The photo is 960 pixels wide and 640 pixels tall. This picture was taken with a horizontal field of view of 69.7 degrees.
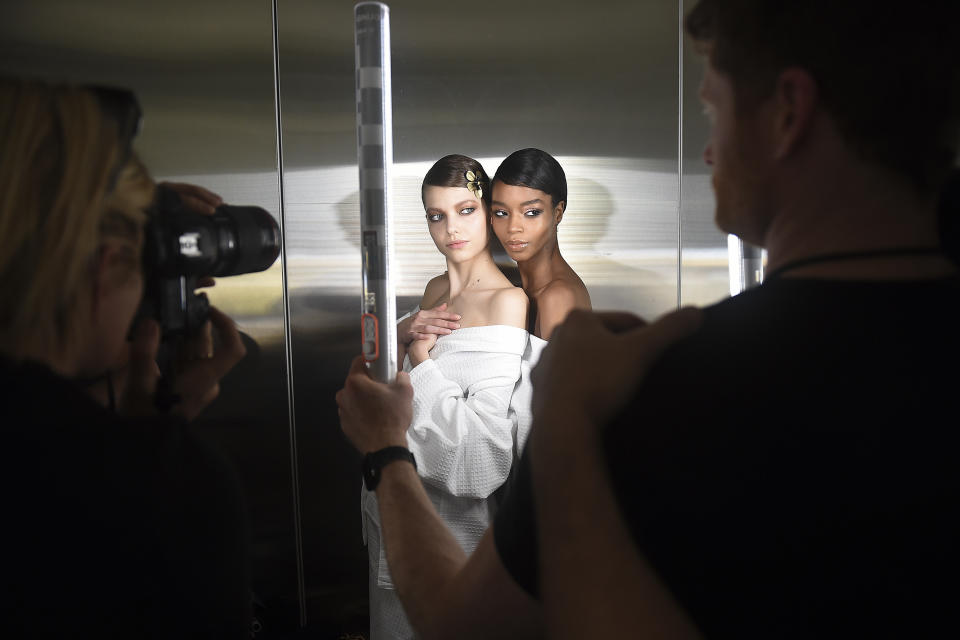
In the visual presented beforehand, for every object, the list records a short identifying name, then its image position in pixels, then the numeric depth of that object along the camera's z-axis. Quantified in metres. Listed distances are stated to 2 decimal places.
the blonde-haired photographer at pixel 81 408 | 0.58
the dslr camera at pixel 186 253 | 0.64
